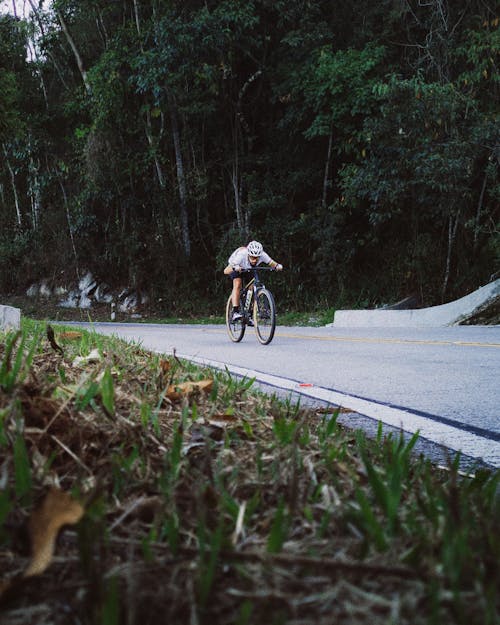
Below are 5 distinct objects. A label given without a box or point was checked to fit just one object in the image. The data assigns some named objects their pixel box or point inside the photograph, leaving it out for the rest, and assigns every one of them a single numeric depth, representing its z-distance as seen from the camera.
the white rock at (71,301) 26.97
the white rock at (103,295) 26.35
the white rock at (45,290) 28.55
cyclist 11.27
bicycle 10.51
